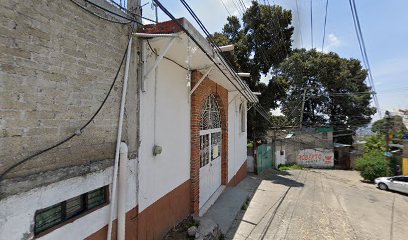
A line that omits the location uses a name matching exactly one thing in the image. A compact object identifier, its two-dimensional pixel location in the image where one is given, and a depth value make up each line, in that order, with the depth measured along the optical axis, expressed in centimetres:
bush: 1978
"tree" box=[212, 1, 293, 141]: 1928
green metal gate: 1862
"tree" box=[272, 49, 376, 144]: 3025
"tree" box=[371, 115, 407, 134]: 2228
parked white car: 1642
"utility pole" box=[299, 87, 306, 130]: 3123
